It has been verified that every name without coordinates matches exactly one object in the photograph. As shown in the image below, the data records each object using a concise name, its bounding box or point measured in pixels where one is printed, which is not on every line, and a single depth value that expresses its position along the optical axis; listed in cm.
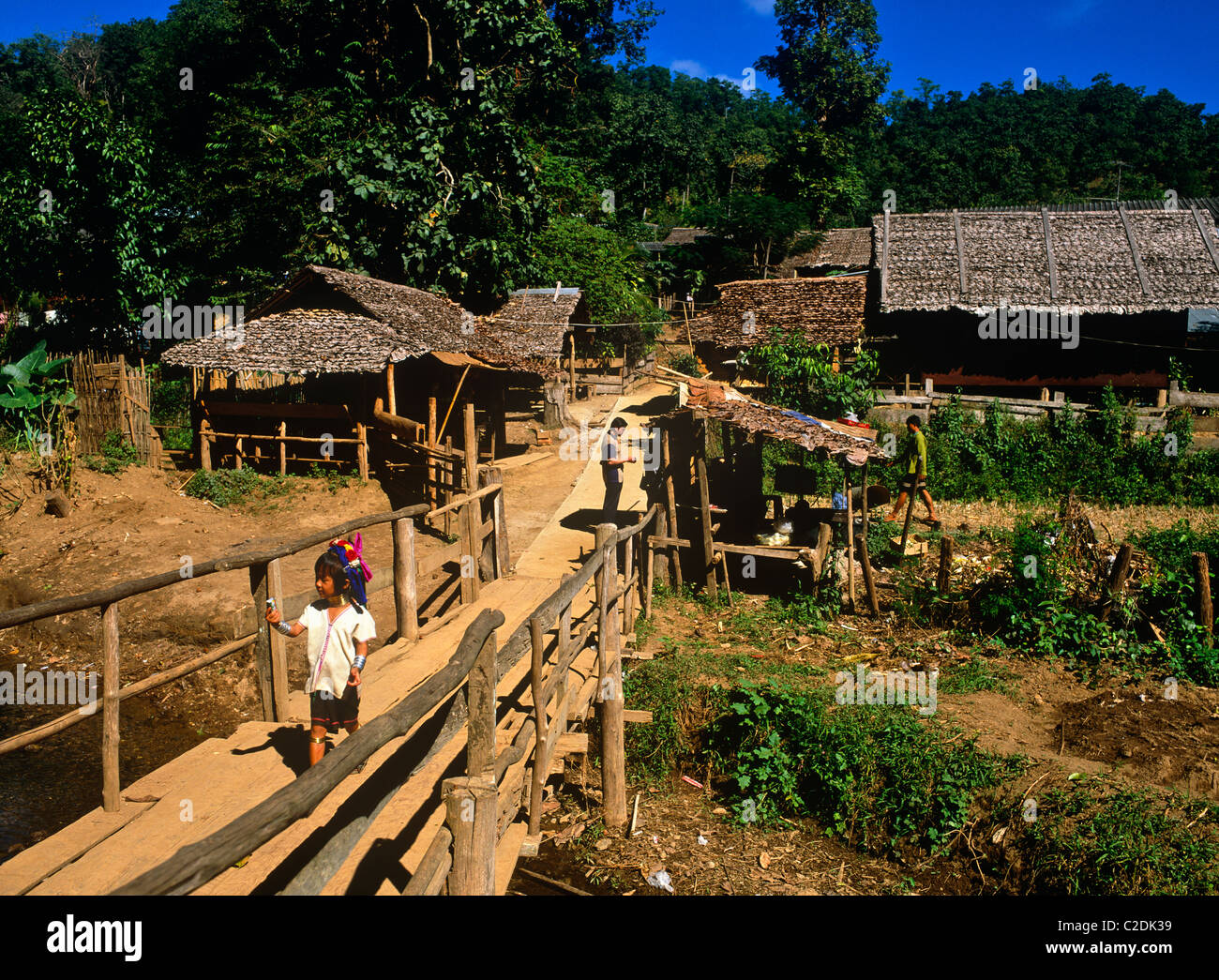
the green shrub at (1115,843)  568
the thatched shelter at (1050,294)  1964
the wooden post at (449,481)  1477
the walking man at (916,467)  1327
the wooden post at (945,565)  1057
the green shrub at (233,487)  1634
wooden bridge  246
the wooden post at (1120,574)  959
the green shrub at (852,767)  691
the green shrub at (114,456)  1633
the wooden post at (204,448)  1766
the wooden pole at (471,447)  1352
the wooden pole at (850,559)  1088
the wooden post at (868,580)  1068
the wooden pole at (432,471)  1545
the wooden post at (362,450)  1686
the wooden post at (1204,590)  924
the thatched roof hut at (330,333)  1641
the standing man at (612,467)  1068
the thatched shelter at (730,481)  1077
